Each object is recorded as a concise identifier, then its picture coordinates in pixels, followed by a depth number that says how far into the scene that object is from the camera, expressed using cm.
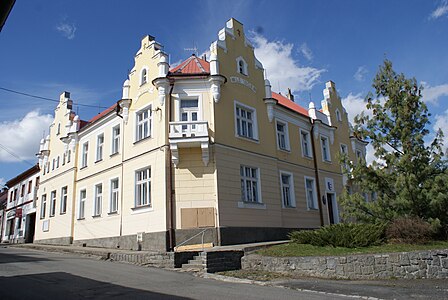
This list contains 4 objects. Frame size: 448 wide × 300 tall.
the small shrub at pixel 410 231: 1298
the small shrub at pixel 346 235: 1297
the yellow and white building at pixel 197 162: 1722
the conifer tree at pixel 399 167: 1402
